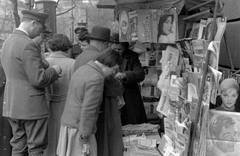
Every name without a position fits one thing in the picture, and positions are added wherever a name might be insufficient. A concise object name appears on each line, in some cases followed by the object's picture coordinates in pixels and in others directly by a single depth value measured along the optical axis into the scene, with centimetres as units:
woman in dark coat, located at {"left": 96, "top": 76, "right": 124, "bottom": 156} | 281
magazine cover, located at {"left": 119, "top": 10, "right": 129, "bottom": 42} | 325
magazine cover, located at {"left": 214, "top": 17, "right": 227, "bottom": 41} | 177
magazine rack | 176
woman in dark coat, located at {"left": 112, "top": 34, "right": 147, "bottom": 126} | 365
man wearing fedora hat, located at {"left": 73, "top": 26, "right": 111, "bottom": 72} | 307
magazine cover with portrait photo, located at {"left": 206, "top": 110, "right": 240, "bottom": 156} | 183
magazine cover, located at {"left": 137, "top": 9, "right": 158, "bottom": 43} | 292
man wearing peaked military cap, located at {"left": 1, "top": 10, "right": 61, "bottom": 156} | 286
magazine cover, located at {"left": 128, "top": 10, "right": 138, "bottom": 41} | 311
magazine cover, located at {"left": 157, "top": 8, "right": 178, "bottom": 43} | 273
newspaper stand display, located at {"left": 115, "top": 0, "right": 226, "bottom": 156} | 180
